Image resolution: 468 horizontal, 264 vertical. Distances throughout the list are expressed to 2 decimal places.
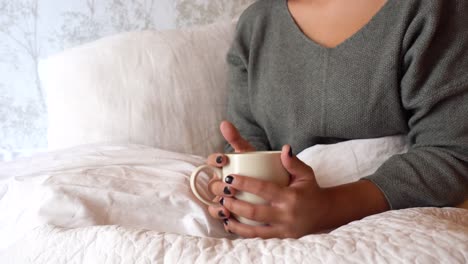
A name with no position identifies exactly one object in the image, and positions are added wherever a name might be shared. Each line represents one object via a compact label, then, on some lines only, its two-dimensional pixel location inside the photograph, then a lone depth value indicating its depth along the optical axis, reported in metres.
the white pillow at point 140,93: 0.88
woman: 0.55
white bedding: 0.38
